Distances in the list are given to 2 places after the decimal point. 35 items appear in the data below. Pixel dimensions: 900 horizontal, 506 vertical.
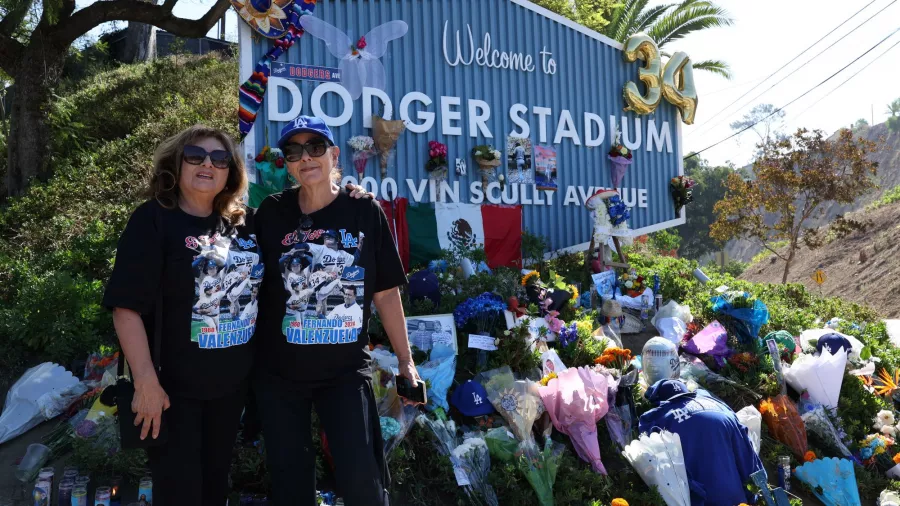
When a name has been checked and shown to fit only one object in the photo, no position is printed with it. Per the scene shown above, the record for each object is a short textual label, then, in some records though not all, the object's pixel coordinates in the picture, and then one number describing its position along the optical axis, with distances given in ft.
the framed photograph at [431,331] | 17.54
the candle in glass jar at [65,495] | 12.00
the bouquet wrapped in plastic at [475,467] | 13.48
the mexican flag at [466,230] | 26.43
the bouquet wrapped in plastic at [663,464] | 13.66
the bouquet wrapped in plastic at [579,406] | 14.94
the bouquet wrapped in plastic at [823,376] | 18.26
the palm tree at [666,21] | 50.93
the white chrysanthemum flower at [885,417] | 18.28
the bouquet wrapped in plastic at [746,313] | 20.27
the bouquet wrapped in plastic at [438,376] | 15.40
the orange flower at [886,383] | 19.93
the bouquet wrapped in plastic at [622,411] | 15.84
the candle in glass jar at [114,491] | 12.08
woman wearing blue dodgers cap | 8.89
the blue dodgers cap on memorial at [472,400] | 15.58
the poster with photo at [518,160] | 28.76
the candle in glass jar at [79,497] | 11.80
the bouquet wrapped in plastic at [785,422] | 16.94
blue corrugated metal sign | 25.85
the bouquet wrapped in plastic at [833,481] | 14.90
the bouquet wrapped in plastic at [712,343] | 20.03
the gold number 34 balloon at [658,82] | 31.96
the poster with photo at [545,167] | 29.30
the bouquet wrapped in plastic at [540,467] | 13.40
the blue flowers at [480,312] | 18.65
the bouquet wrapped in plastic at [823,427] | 17.19
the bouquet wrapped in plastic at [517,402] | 14.78
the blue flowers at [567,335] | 19.20
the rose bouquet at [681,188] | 33.27
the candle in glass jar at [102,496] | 11.73
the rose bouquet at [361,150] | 25.59
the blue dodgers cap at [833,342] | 19.69
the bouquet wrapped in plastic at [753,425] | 15.72
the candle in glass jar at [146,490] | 11.97
